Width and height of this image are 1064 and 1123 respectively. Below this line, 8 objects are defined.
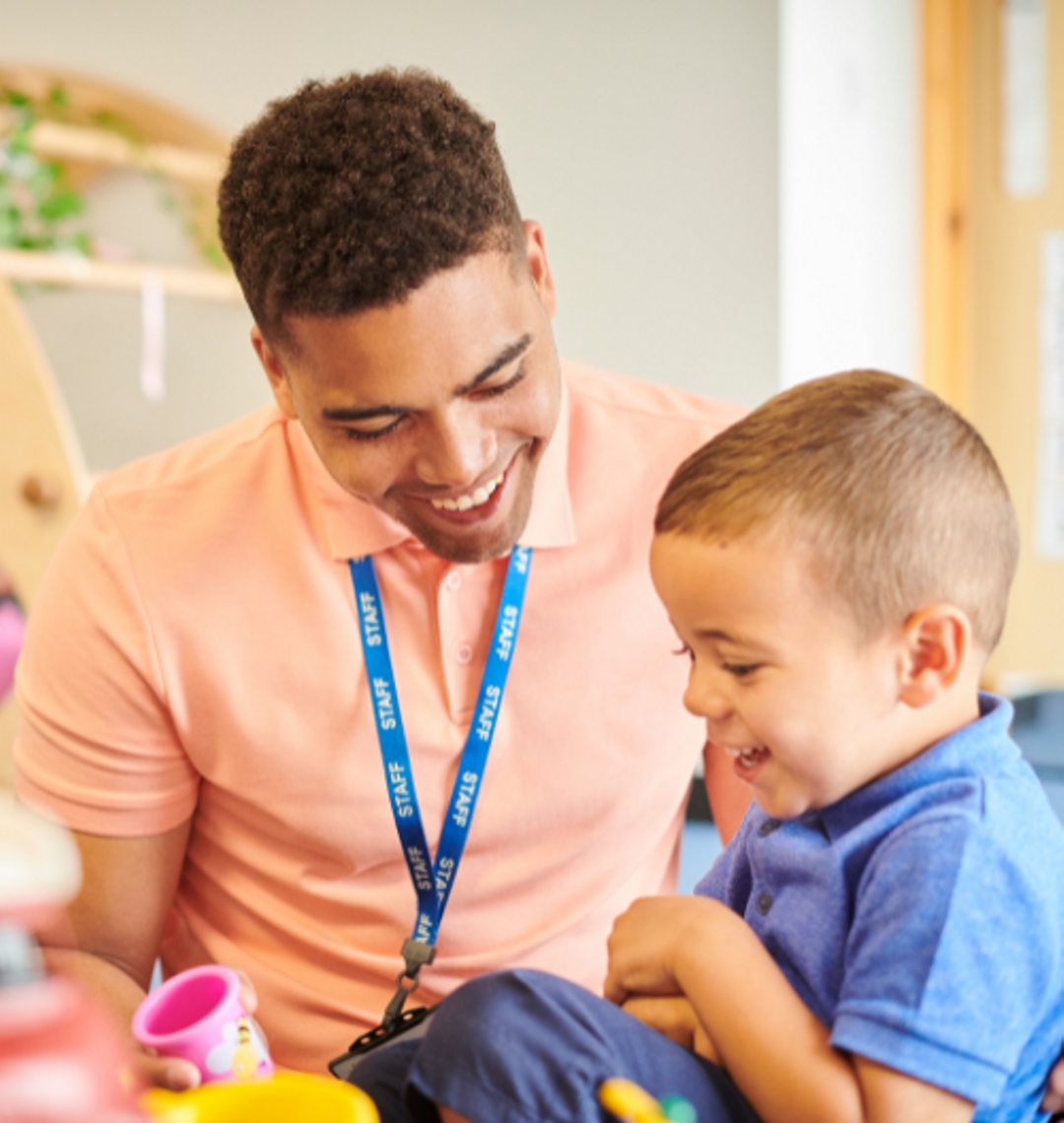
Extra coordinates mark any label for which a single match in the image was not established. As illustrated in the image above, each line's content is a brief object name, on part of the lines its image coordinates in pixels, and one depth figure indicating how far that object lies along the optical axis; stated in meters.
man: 1.07
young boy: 0.67
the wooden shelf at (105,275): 2.30
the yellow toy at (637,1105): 0.60
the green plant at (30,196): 2.31
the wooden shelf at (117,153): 2.38
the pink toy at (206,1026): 0.80
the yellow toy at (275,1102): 0.45
